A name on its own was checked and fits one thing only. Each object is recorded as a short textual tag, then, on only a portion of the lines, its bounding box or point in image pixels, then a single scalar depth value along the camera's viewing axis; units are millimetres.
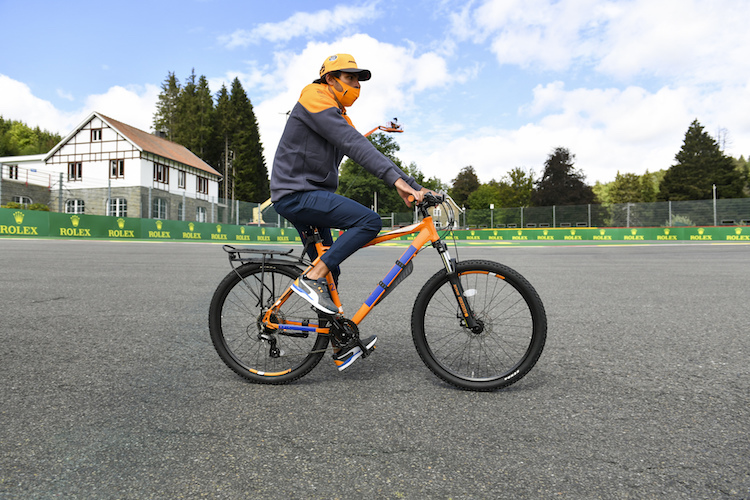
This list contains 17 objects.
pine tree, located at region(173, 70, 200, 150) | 73188
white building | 38719
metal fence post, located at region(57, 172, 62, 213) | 30125
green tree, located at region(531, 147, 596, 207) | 67125
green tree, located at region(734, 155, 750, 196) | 76688
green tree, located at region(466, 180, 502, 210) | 90062
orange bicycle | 3240
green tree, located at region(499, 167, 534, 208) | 96625
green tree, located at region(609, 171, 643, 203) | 94750
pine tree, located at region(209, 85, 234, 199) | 74000
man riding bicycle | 3195
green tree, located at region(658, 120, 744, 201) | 75938
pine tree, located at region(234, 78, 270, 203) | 72062
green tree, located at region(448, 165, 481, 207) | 101438
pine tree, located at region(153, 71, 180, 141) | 79125
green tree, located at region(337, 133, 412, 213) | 75062
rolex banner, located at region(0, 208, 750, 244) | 24844
